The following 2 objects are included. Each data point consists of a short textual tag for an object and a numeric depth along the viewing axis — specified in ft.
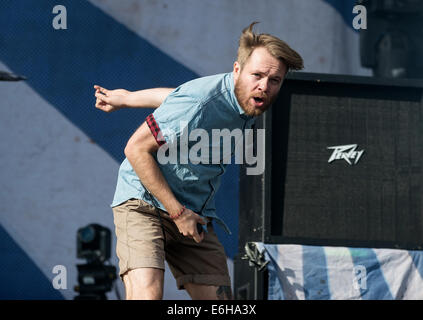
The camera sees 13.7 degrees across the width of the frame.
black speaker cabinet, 22.04
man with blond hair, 16.84
